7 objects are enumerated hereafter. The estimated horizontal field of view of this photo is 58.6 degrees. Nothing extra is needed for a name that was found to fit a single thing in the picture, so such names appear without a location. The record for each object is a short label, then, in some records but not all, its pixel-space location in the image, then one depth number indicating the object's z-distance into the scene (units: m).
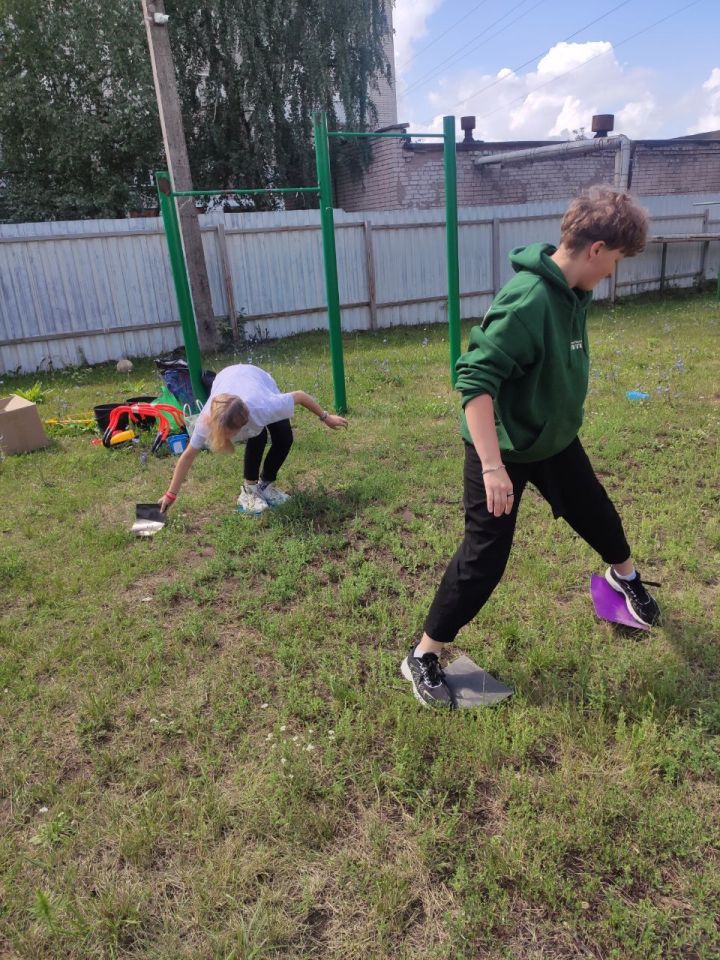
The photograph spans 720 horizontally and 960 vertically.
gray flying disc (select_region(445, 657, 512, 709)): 2.39
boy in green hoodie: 1.99
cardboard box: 5.52
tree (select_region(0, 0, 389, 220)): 13.12
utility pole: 8.23
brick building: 16.17
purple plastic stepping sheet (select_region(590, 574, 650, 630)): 2.77
